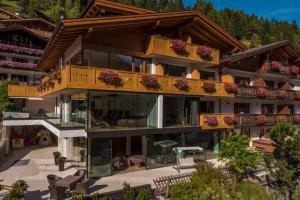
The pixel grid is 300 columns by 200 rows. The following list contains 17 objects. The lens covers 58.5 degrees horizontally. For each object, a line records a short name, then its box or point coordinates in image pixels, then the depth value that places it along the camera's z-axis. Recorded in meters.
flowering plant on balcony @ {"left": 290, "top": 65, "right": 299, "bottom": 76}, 31.52
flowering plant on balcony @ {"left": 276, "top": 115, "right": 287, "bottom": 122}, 28.97
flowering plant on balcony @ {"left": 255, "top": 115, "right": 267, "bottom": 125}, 26.64
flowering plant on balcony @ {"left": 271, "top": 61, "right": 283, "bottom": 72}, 29.22
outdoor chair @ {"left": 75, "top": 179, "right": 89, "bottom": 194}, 14.11
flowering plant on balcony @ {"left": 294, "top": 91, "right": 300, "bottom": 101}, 31.42
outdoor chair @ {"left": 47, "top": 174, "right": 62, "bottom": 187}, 13.80
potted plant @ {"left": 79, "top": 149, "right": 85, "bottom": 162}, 20.16
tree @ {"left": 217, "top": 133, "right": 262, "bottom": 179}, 18.22
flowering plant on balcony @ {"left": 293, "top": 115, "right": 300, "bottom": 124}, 30.66
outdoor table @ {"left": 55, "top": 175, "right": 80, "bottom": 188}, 13.50
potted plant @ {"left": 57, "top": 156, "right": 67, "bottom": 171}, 18.86
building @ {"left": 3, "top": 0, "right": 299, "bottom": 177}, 17.08
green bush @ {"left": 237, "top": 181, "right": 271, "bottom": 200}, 17.36
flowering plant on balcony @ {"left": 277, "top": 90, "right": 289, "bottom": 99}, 29.22
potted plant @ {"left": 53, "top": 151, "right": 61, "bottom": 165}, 20.05
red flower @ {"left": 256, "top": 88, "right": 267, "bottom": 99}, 27.02
